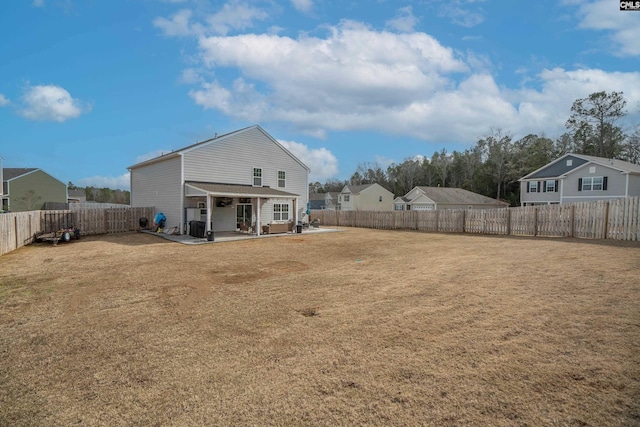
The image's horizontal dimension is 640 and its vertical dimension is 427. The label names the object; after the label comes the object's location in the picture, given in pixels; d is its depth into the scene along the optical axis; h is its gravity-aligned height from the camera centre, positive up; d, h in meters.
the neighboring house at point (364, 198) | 53.34 +1.12
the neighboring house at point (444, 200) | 45.56 +0.86
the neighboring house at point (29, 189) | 37.47 +1.48
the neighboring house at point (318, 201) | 66.75 +0.61
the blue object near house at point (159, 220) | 19.62 -1.07
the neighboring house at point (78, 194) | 61.11 +1.52
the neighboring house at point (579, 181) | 29.44 +2.61
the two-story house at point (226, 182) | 18.70 +1.40
